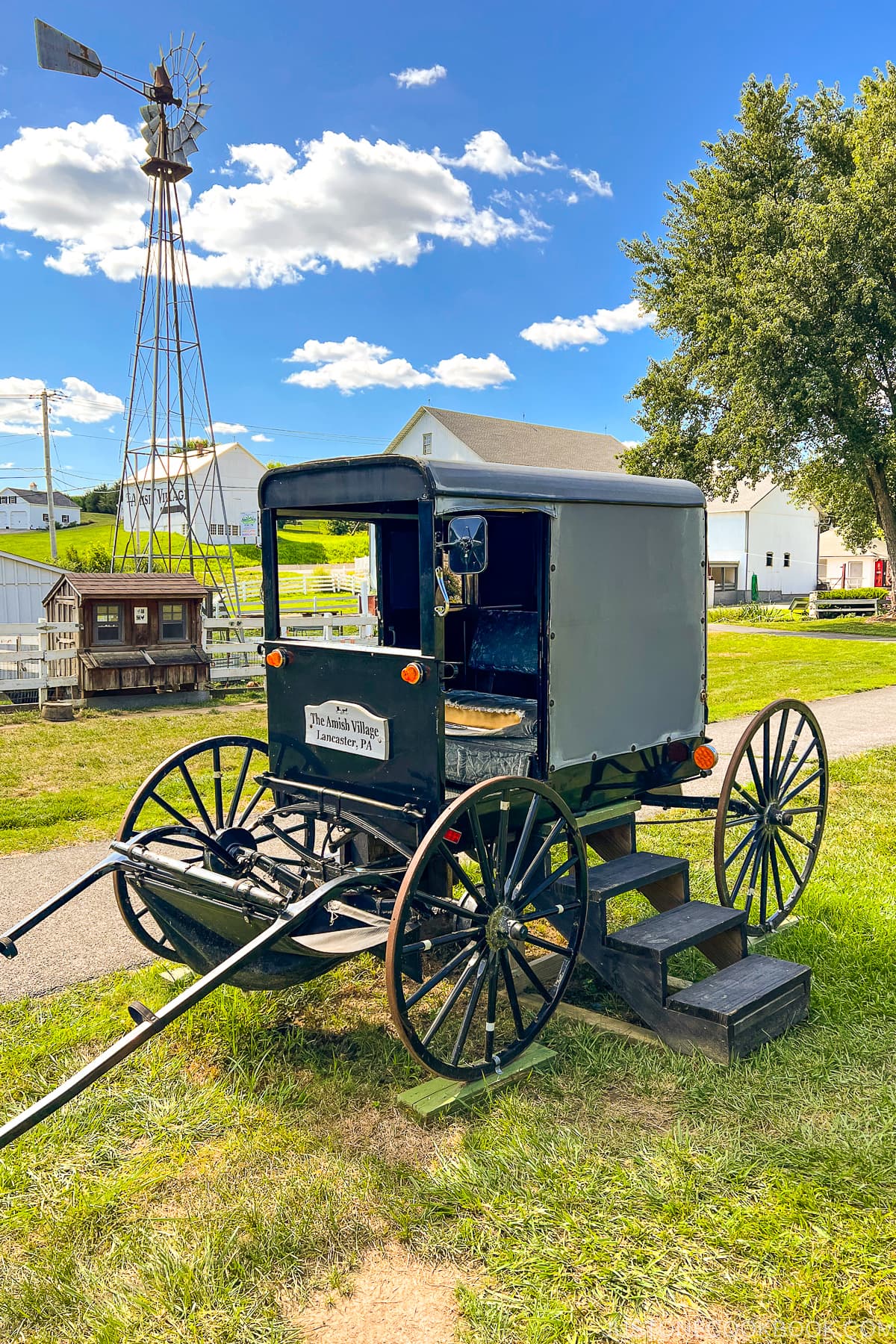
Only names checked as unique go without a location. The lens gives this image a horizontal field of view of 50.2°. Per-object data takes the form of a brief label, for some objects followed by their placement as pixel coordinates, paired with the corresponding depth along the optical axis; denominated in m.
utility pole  42.66
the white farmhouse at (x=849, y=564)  56.22
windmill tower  18.88
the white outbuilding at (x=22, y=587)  27.88
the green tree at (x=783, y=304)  26.05
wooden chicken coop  15.78
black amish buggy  4.26
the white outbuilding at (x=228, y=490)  63.50
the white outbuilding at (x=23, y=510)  96.56
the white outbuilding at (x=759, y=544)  47.06
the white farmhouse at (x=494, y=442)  38.25
